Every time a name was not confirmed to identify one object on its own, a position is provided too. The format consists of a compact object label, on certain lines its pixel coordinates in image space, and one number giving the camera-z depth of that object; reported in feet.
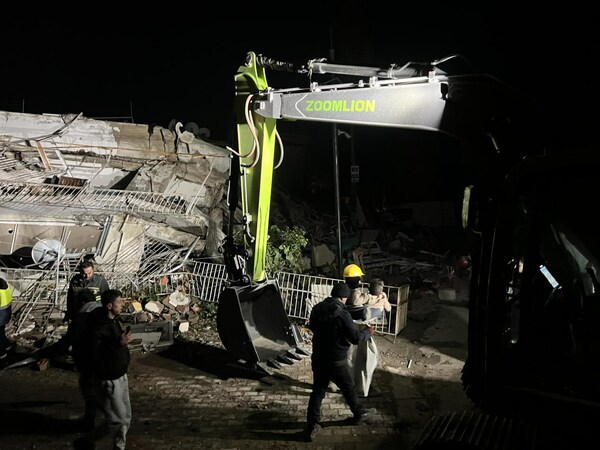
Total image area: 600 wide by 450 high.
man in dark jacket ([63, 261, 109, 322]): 18.40
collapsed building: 26.23
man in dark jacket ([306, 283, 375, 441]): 14.10
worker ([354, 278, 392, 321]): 18.62
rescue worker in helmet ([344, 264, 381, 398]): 16.75
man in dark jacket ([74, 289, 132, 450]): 12.87
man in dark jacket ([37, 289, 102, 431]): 13.61
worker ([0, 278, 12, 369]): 18.86
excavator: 7.43
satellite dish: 25.44
